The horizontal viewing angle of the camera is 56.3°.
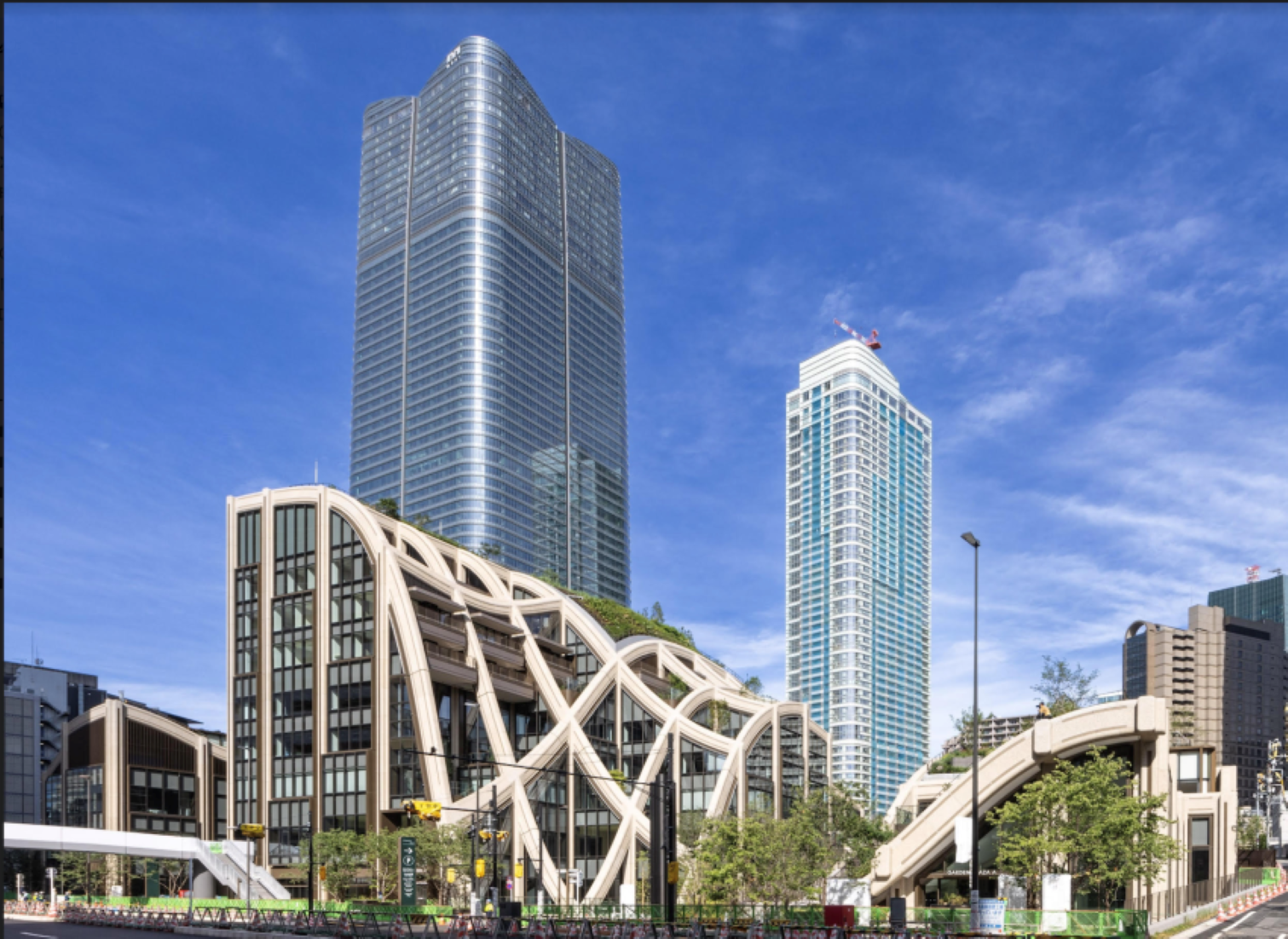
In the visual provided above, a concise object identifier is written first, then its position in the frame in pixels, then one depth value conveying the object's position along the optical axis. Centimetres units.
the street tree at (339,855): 8669
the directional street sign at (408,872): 7175
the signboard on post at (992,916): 3875
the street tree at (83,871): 9706
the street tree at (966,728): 13900
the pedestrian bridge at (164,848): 8450
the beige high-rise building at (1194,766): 6869
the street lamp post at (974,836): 3453
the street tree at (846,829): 7325
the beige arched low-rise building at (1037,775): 5728
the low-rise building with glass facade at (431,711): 9638
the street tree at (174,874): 10075
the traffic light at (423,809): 5153
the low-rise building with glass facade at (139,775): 10650
